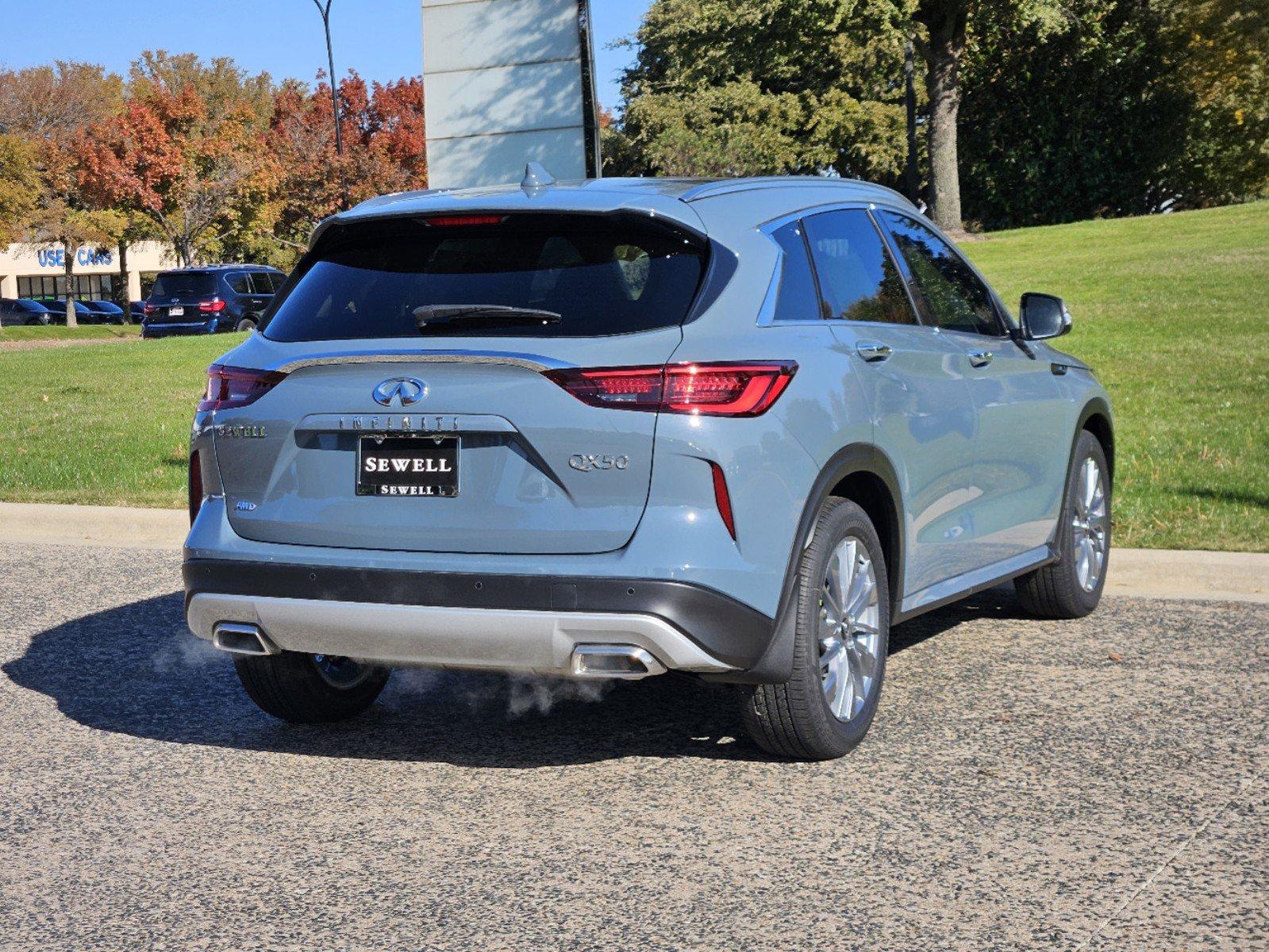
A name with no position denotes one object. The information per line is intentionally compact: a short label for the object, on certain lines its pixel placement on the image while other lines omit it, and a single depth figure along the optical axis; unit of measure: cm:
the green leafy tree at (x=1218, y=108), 4828
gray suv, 447
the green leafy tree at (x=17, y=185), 5328
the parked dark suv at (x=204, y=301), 3244
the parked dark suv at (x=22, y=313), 5959
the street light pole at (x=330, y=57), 4747
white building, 8706
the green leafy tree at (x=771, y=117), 5203
